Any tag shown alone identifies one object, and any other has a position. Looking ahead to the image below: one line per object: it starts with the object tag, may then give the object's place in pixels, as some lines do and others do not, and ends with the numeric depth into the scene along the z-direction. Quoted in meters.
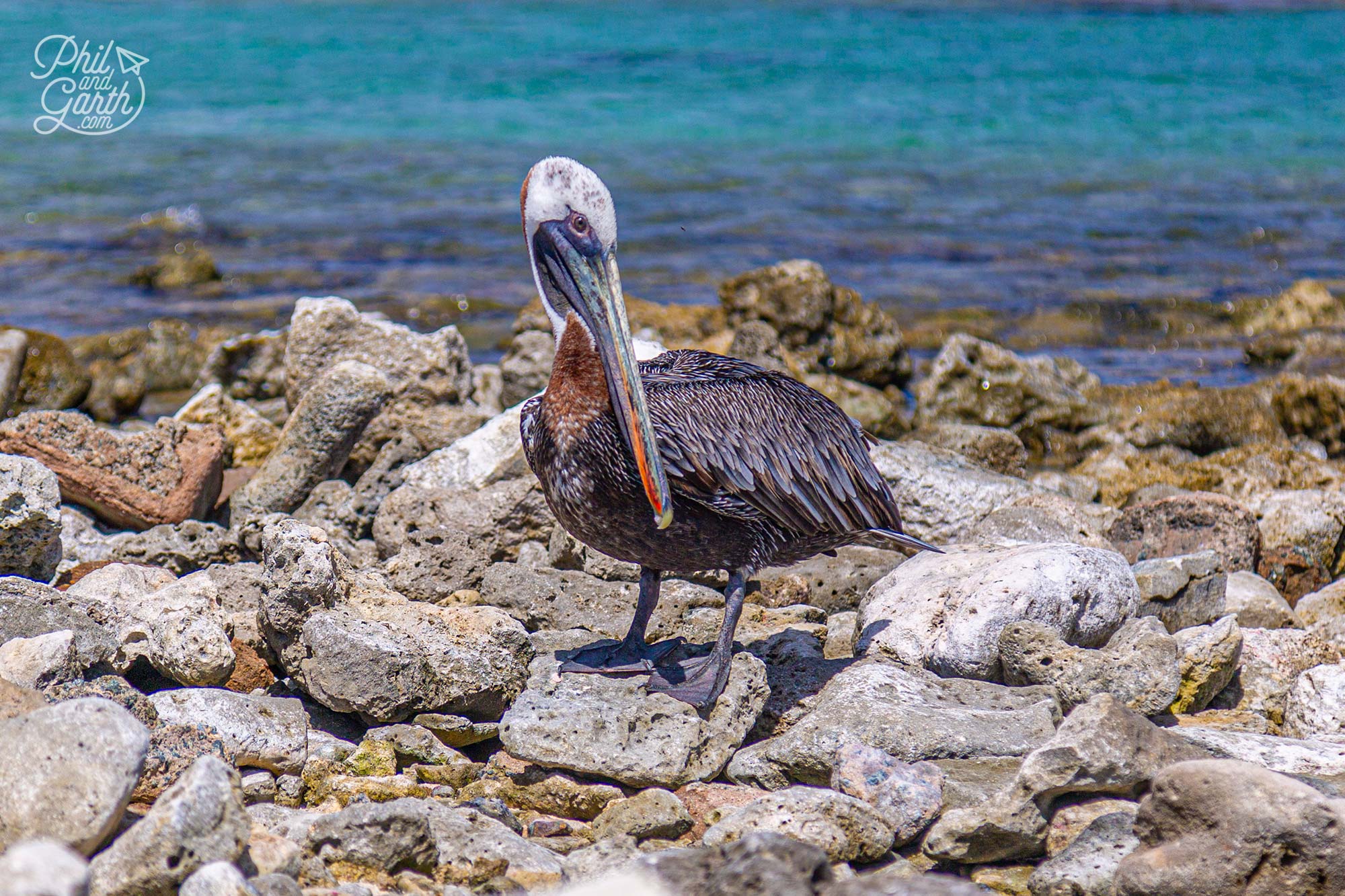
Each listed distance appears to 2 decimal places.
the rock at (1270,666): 9.30
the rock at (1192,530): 11.82
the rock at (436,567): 10.21
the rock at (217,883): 5.51
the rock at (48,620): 8.07
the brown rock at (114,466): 11.73
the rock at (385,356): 14.53
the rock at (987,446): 14.27
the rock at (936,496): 11.91
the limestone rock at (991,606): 8.93
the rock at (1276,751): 7.82
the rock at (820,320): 18.23
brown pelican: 8.09
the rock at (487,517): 11.14
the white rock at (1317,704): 8.62
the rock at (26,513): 9.52
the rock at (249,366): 17.50
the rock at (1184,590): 10.21
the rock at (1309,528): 12.29
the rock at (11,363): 15.59
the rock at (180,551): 11.08
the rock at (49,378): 16.87
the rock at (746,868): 5.43
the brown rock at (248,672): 8.80
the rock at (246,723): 7.65
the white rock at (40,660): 7.52
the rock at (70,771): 5.97
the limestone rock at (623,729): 7.71
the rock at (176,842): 5.77
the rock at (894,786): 7.12
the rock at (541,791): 7.67
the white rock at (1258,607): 10.61
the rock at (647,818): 7.20
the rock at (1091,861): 6.56
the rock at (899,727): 7.84
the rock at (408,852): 6.53
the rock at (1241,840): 6.17
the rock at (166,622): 8.34
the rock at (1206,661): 8.98
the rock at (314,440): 12.27
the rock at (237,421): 14.43
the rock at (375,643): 8.11
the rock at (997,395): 17.11
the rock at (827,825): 6.80
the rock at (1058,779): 6.89
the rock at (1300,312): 22.98
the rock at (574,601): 10.02
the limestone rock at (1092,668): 8.53
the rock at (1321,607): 10.91
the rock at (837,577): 10.93
